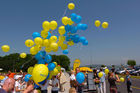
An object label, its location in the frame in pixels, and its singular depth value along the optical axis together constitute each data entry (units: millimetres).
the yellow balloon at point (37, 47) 5039
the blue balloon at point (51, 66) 4859
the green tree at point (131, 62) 89731
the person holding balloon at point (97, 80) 7833
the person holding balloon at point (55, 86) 5980
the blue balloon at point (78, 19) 5177
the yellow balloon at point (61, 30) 5171
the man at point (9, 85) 2402
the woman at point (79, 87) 6282
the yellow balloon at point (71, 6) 5324
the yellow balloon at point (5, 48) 5160
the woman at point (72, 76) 6820
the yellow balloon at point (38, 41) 4738
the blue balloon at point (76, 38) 5432
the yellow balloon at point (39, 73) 3663
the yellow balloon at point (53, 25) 4946
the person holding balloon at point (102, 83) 7629
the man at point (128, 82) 7437
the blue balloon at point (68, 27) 5297
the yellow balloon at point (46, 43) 4844
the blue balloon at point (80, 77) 5020
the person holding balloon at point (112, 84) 6110
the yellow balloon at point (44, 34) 5047
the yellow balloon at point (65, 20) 5016
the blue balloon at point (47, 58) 5027
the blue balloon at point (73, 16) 5133
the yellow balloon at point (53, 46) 4627
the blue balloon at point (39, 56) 4980
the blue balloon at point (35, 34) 5289
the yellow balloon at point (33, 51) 5051
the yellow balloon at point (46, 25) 4858
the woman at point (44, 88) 5352
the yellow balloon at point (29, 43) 5057
